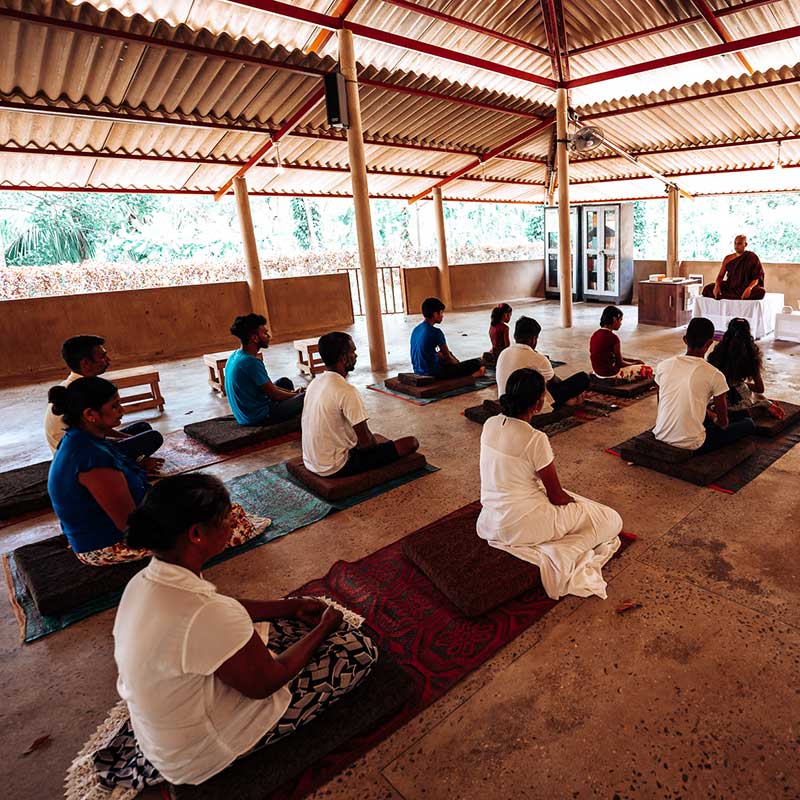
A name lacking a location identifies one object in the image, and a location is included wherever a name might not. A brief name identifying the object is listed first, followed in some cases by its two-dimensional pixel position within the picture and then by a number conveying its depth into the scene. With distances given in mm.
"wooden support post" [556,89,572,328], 10117
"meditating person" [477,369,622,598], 2676
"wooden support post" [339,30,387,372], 7061
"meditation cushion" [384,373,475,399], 6625
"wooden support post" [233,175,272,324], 11328
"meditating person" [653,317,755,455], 3846
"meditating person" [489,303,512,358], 6844
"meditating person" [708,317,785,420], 4477
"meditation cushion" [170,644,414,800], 1799
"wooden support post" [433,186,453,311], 14669
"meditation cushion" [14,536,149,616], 2916
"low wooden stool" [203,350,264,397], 7511
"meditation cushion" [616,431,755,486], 3877
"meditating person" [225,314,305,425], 5195
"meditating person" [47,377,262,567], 2756
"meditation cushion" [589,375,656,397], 6066
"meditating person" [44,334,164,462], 4141
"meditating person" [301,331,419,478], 3814
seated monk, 8773
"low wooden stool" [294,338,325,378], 7948
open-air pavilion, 2068
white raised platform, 8875
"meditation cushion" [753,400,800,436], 4652
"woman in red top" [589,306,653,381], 6078
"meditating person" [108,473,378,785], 1487
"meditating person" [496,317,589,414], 4918
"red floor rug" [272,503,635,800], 2068
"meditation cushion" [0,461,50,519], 4285
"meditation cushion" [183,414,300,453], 5261
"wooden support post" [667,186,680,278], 14148
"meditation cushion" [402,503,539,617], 2635
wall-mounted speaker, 6984
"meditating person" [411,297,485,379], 6430
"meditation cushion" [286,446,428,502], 3999
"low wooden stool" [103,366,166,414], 6652
